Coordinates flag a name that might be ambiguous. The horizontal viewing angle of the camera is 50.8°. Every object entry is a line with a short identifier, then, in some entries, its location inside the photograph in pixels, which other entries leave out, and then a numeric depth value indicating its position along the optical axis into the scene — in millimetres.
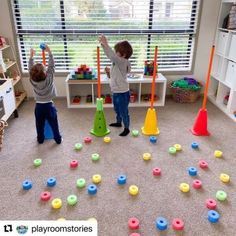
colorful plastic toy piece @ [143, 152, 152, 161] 2178
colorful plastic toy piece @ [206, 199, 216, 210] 1652
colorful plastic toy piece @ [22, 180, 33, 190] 1818
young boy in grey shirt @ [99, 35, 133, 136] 2180
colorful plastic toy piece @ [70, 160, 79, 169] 2079
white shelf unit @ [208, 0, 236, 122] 3014
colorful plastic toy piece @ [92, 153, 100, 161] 2174
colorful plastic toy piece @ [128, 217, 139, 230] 1493
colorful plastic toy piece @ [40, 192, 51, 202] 1716
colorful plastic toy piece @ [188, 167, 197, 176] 1979
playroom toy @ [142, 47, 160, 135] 2594
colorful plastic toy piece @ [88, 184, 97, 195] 1779
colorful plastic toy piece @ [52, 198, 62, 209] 1648
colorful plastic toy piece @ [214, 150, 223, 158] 2230
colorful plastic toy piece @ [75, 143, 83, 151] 2344
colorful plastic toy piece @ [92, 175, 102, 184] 1896
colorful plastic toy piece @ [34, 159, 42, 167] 2096
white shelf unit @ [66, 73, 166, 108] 3199
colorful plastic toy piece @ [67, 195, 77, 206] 1677
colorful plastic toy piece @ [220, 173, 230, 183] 1908
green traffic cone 2535
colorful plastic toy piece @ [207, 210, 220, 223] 1541
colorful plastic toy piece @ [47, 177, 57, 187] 1853
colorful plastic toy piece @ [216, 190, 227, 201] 1723
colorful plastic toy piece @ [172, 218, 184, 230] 1495
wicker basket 3443
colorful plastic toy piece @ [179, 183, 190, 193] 1799
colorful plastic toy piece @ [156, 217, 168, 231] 1487
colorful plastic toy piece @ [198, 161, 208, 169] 2078
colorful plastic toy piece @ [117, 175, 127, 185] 1874
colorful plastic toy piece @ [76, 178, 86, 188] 1845
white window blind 3221
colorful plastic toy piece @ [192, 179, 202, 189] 1841
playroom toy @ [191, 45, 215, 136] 2570
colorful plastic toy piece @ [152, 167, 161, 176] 1980
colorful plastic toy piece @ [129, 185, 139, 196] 1774
